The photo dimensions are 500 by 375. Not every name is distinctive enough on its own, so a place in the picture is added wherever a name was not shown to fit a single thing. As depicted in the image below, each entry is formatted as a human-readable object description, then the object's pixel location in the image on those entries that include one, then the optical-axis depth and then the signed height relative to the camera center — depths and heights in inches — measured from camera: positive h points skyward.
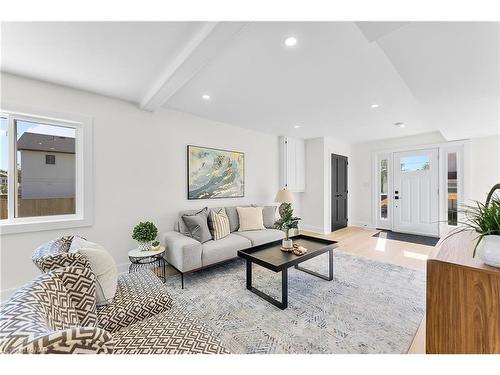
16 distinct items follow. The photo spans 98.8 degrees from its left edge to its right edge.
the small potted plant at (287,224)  100.0 -17.4
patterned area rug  63.1 -45.4
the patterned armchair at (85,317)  22.5 -20.9
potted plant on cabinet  37.2 -8.0
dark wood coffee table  81.4 -29.8
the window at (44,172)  90.4 +7.2
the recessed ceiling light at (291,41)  66.0 +45.8
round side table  93.1 -30.7
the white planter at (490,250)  36.9 -11.3
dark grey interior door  211.3 -4.8
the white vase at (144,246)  98.8 -27.2
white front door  186.7 -4.8
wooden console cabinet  37.6 -22.0
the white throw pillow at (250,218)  141.3 -21.2
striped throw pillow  121.3 -21.8
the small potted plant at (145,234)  97.4 -21.7
